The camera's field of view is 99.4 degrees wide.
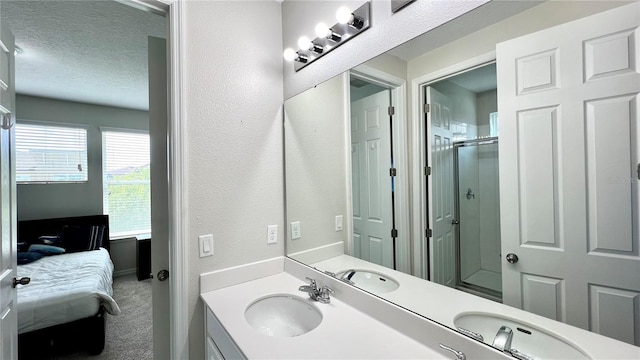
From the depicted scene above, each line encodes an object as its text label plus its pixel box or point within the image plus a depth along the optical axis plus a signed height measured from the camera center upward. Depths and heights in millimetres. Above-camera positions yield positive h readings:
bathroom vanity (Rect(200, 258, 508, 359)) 875 -567
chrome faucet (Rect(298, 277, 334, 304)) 1263 -533
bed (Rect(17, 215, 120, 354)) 2072 -921
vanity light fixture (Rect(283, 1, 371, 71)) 1186 +695
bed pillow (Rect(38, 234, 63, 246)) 3353 -682
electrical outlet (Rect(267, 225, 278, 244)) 1631 -326
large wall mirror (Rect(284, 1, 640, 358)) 611 +10
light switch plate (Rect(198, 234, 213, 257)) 1389 -324
